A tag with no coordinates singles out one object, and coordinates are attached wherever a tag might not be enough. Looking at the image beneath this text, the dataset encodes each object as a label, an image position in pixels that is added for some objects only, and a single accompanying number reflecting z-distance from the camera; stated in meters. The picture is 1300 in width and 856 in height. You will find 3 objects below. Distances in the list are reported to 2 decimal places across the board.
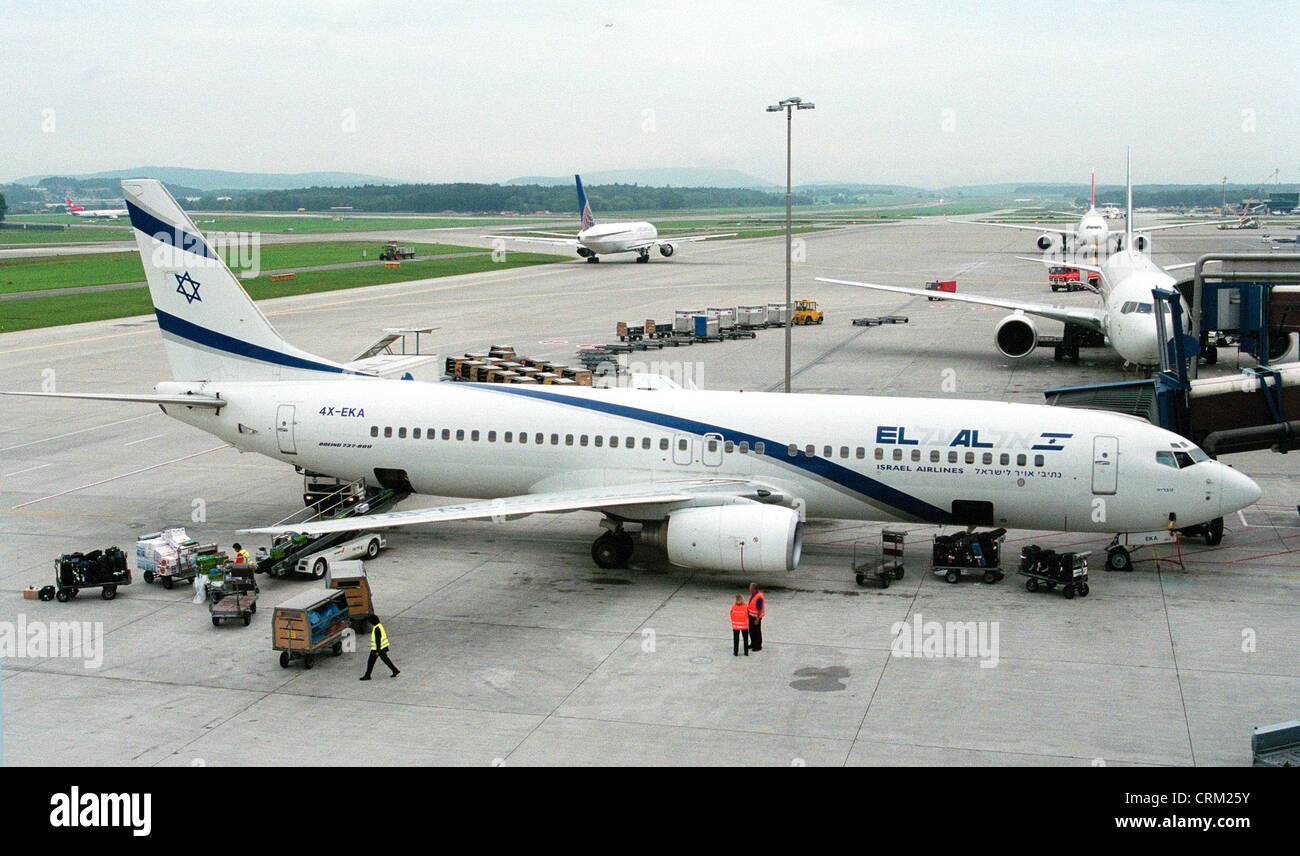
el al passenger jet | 26.84
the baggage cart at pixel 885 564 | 26.80
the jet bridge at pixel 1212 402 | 30.69
